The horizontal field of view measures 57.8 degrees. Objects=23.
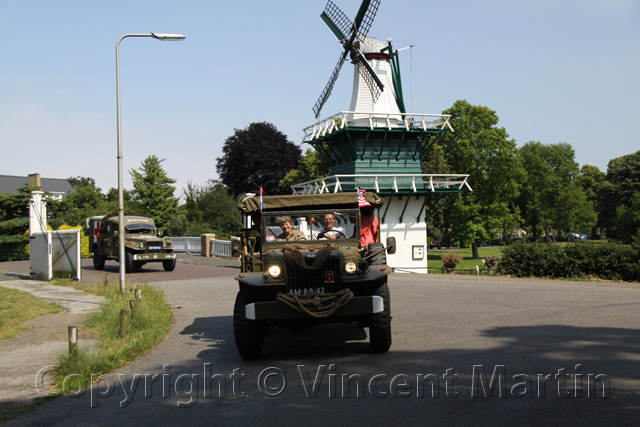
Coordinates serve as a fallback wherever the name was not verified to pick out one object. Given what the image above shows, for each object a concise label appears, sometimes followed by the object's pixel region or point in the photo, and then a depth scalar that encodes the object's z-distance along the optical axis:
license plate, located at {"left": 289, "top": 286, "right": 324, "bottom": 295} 7.69
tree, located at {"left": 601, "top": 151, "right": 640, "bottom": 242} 76.50
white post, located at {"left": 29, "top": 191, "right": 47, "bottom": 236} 21.53
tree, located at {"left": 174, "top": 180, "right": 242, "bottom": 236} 44.64
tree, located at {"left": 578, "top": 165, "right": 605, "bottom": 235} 86.56
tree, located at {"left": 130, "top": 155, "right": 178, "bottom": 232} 48.81
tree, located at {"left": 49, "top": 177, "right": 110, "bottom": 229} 39.94
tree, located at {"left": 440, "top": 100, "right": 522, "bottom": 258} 50.56
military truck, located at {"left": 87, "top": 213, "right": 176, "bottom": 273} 24.11
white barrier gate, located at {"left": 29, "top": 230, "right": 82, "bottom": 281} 20.33
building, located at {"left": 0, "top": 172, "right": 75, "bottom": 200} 83.31
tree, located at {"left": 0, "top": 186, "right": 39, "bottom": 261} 35.56
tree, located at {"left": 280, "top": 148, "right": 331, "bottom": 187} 53.84
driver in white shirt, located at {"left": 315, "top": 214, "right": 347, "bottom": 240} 9.31
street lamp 14.38
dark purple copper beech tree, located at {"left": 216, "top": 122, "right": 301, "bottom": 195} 60.82
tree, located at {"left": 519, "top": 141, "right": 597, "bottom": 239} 76.00
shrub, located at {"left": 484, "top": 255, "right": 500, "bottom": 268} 31.34
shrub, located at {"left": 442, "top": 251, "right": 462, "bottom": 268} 33.38
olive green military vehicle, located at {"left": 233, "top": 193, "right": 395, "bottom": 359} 7.44
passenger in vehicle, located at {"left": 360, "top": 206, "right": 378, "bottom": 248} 9.67
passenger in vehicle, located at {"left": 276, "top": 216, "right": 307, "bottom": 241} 9.31
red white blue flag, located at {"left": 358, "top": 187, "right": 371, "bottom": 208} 9.50
